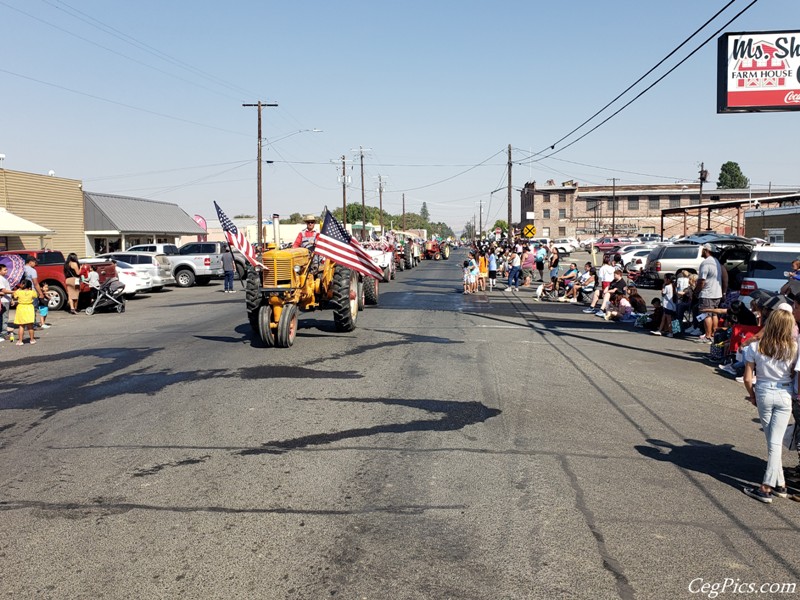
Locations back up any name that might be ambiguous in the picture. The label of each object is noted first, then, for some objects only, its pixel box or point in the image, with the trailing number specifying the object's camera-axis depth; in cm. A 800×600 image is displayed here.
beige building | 3266
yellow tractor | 1271
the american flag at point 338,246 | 1337
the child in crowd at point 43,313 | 1765
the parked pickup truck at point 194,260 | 3247
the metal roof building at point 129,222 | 4375
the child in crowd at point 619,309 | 1867
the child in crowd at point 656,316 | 1639
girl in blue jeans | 582
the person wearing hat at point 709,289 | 1416
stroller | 2105
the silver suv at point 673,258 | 2919
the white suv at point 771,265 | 1514
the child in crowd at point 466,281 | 2677
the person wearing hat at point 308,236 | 1473
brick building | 8888
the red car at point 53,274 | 2173
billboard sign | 1919
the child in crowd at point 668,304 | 1544
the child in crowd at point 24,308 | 1454
